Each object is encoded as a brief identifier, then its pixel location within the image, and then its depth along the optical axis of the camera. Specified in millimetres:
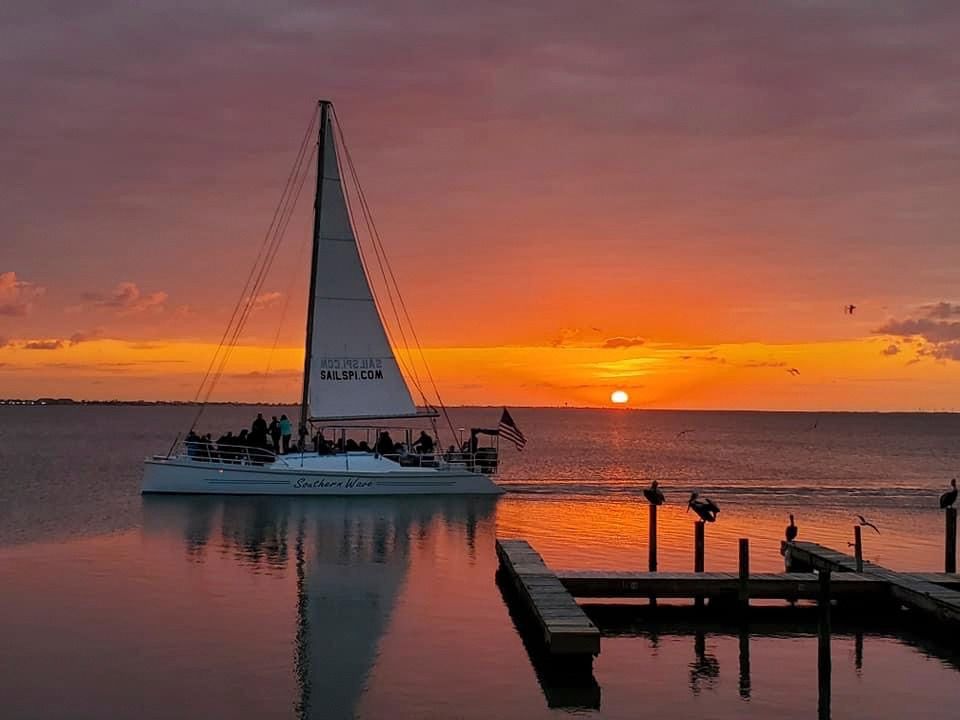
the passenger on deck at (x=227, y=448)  42312
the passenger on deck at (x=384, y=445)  44438
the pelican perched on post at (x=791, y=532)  25981
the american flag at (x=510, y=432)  42875
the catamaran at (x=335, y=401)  41344
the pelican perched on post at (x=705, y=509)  24412
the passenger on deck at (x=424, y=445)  44719
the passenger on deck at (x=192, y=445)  42750
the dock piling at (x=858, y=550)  22922
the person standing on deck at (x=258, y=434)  42938
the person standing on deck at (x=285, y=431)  43969
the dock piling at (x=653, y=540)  24281
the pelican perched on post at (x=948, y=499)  29891
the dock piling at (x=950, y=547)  24641
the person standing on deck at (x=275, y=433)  43500
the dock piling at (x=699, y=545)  23297
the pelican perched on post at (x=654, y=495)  25906
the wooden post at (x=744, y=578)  21312
